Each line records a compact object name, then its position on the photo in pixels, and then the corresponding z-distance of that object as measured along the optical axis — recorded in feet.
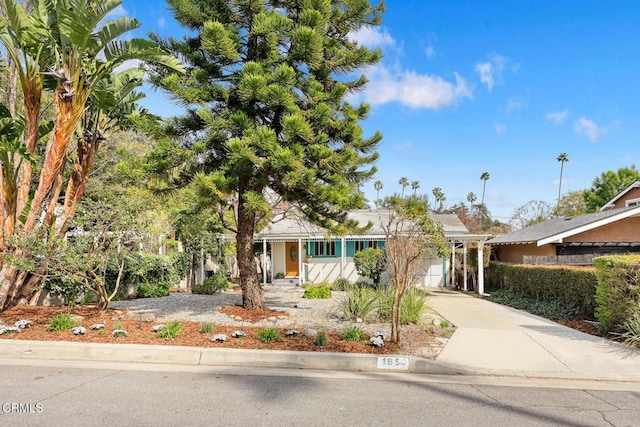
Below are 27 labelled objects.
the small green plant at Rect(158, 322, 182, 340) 23.38
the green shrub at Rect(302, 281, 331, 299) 47.01
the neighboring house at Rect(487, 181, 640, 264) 48.14
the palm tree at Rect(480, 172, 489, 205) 209.46
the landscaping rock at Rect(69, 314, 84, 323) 26.75
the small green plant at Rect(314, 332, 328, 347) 22.13
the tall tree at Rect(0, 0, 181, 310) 25.75
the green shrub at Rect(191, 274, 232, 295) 50.47
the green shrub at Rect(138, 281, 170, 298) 47.45
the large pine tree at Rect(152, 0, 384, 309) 25.96
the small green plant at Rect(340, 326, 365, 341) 23.50
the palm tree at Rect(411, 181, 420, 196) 230.38
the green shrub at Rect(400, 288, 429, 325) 29.22
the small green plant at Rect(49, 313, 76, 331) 25.00
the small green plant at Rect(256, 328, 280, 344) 22.97
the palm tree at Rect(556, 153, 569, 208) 169.99
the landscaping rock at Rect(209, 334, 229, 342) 22.56
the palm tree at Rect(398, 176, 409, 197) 236.22
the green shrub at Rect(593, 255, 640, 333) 24.47
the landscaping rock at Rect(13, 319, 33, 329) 25.14
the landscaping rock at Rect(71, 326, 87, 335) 23.84
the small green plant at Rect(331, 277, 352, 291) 56.80
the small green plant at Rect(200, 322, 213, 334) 24.91
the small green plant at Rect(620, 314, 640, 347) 22.93
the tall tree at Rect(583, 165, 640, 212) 107.34
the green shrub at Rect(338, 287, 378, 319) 30.76
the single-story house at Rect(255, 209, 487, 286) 63.16
